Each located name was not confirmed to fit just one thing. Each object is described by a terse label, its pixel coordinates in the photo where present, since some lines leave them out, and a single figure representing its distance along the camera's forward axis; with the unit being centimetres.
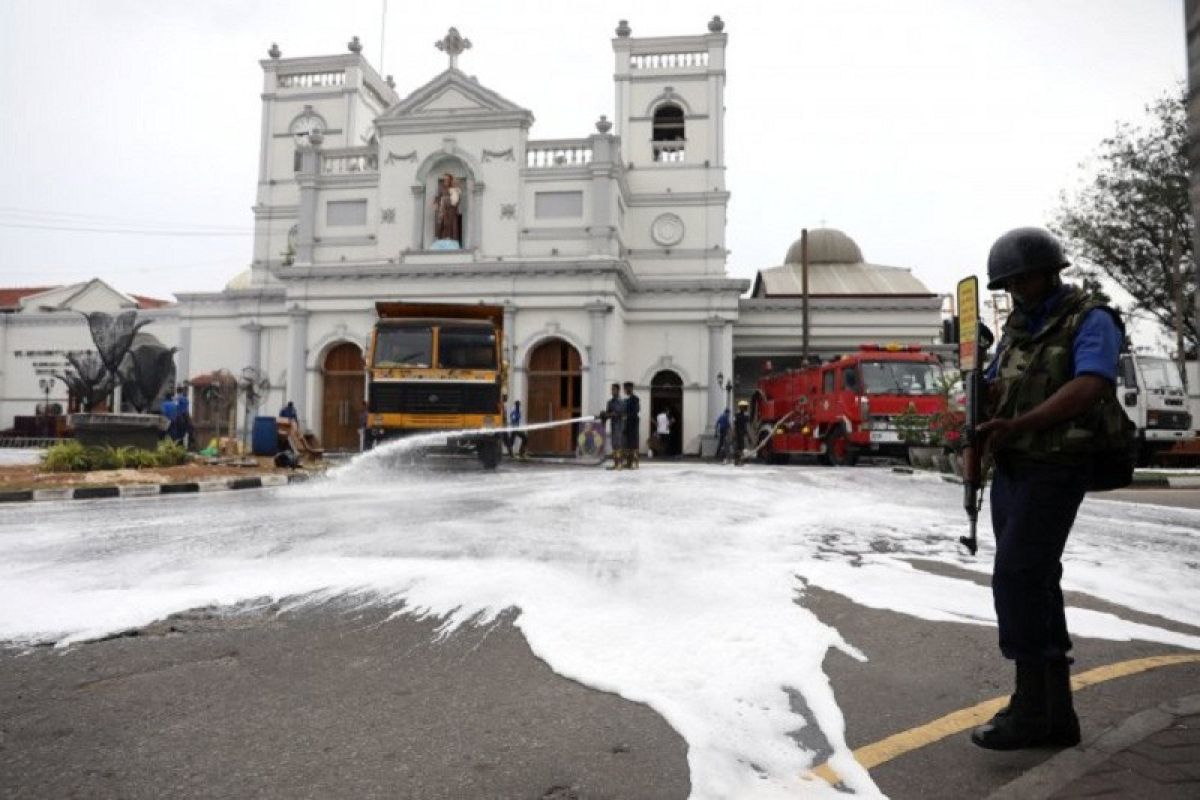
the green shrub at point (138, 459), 1388
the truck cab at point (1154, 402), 1914
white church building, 2716
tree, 2627
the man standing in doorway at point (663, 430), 2742
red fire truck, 1756
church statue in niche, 2759
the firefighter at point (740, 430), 2197
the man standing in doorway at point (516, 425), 2481
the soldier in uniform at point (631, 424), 1655
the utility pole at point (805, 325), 2891
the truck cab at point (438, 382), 1497
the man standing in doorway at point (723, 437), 2566
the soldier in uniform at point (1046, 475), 255
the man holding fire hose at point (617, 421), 1697
